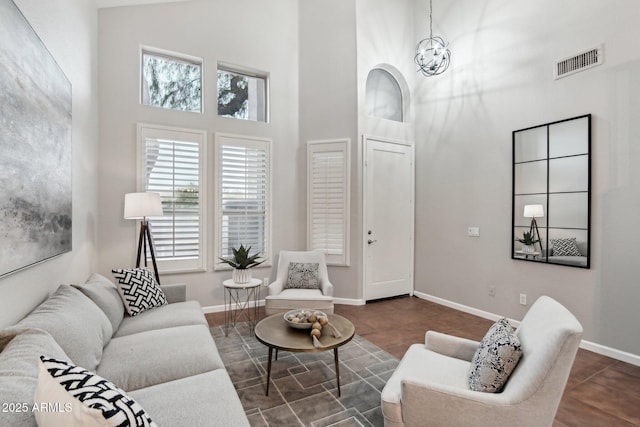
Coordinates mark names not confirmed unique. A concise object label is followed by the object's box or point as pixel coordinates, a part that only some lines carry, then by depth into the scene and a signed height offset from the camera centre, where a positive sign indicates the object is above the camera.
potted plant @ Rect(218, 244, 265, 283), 3.62 -0.68
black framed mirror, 3.09 +0.18
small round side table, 3.63 -1.31
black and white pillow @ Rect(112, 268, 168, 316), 2.67 -0.73
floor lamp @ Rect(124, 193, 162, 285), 3.26 +0.02
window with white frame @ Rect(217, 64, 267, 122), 4.36 +1.62
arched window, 4.81 +1.76
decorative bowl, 2.37 -0.87
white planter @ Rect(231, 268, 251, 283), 3.62 -0.78
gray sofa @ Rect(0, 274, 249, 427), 1.13 -0.89
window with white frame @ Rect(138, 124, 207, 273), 3.83 +0.25
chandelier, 4.37 +2.21
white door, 4.61 -0.15
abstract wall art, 1.50 +0.33
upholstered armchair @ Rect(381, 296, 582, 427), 1.32 -0.83
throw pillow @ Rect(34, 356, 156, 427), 0.80 -0.52
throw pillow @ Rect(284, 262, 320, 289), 3.90 -0.86
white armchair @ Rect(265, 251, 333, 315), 3.41 -0.98
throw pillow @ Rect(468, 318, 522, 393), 1.49 -0.74
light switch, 4.13 -0.30
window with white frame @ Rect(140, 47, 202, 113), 3.95 +1.64
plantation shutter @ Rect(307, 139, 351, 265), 4.55 +0.15
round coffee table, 2.13 -0.94
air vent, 3.00 +1.47
